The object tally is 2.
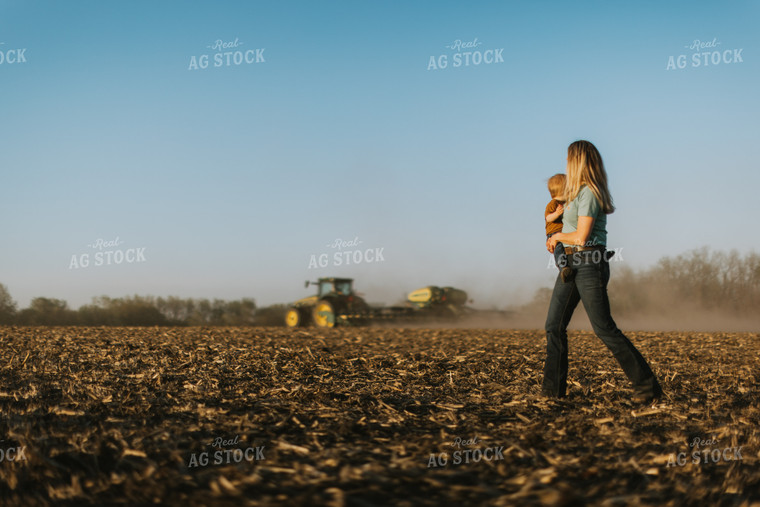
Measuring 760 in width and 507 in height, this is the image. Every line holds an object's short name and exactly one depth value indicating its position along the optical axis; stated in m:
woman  4.97
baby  5.28
